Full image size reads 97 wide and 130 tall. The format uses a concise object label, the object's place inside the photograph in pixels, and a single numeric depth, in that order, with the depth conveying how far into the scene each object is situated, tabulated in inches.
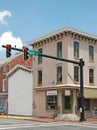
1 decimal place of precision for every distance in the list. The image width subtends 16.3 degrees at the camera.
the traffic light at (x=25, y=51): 1062.4
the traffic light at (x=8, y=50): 1015.1
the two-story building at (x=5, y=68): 2106.1
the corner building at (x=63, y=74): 1521.9
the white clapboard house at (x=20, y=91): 1768.0
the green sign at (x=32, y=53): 1133.7
